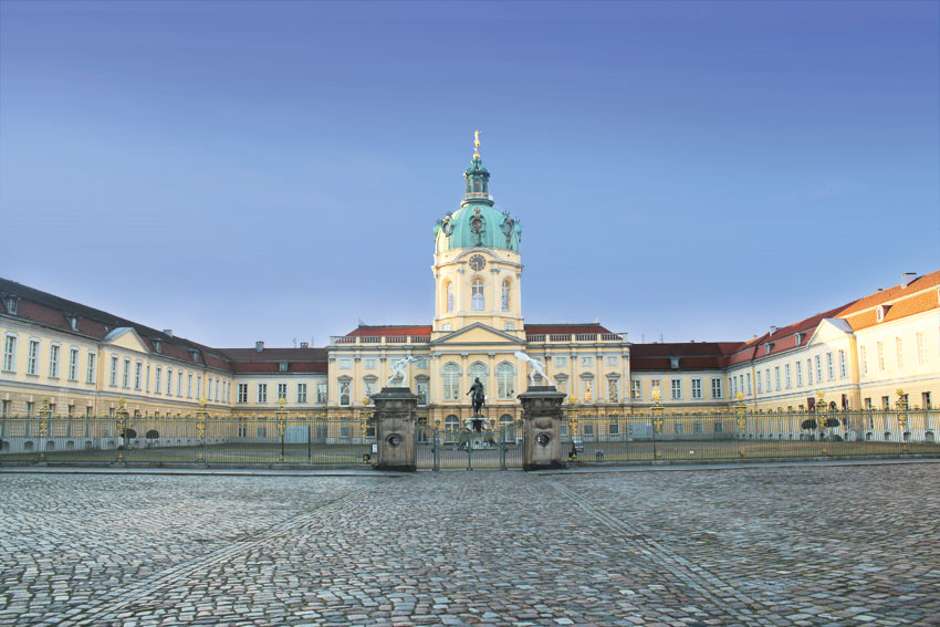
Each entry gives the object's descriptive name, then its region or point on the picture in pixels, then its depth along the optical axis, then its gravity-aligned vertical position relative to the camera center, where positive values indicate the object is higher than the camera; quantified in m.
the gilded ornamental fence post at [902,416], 35.17 +0.58
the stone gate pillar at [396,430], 28.81 +0.08
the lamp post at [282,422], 32.99 +0.45
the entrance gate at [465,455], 31.20 -1.12
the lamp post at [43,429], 36.08 +0.25
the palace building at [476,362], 67.06 +7.10
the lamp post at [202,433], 33.01 +0.02
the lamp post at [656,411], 33.13 +0.96
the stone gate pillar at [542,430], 29.19 +0.05
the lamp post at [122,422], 32.02 +0.50
